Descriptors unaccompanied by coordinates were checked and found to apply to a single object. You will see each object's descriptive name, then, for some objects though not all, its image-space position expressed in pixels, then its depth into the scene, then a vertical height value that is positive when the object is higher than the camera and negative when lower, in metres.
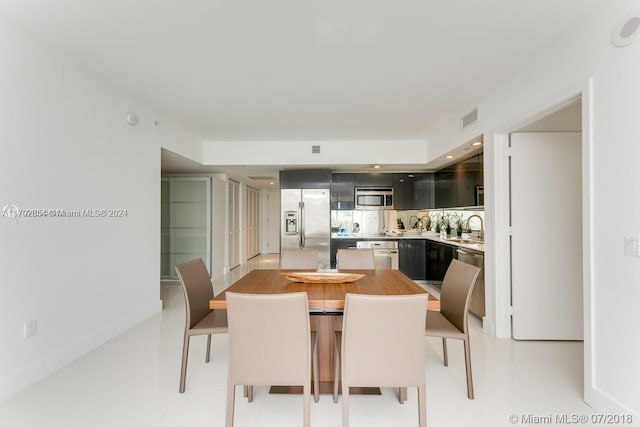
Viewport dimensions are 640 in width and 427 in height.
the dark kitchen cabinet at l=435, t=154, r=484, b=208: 4.10 +0.42
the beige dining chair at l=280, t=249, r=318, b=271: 3.27 -0.50
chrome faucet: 4.74 -0.20
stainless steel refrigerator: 5.71 -0.09
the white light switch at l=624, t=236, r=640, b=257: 1.72 -0.19
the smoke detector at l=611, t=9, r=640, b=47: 1.71 +1.03
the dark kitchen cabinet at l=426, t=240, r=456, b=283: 4.55 -0.74
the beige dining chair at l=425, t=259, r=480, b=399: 2.10 -0.72
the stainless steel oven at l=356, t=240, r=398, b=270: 5.51 -0.69
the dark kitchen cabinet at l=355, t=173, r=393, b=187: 5.93 +0.60
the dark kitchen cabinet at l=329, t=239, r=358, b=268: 5.69 -0.62
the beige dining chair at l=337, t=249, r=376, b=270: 3.23 -0.50
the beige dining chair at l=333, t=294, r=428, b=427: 1.55 -0.67
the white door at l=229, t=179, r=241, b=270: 7.18 -0.28
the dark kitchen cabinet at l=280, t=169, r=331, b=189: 5.73 +0.62
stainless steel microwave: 5.90 +0.26
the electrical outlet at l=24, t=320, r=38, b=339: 2.29 -0.86
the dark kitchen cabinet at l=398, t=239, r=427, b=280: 5.50 -0.78
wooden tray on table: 2.30 -0.50
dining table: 1.89 -0.54
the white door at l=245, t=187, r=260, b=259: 8.59 -0.31
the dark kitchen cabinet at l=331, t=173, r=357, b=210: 5.95 +0.40
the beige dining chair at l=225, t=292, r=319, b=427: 1.57 -0.67
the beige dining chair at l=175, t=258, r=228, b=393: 2.18 -0.71
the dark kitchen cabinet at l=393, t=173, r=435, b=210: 5.88 +0.43
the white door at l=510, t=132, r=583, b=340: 3.10 -0.24
